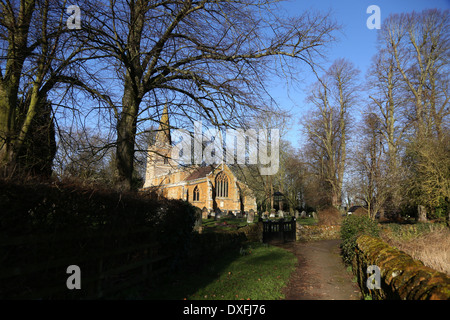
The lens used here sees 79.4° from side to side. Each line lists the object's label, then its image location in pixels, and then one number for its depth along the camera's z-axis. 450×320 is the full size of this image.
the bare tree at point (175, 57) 6.73
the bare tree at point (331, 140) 29.02
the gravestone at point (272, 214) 32.91
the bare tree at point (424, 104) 18.84
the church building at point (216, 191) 43.09
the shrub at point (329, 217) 20.01
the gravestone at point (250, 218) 24.26
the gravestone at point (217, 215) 27.96
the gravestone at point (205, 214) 28.16
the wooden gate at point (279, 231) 15.10
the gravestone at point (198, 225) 12.41
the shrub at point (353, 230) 9.49
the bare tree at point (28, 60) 5.77
